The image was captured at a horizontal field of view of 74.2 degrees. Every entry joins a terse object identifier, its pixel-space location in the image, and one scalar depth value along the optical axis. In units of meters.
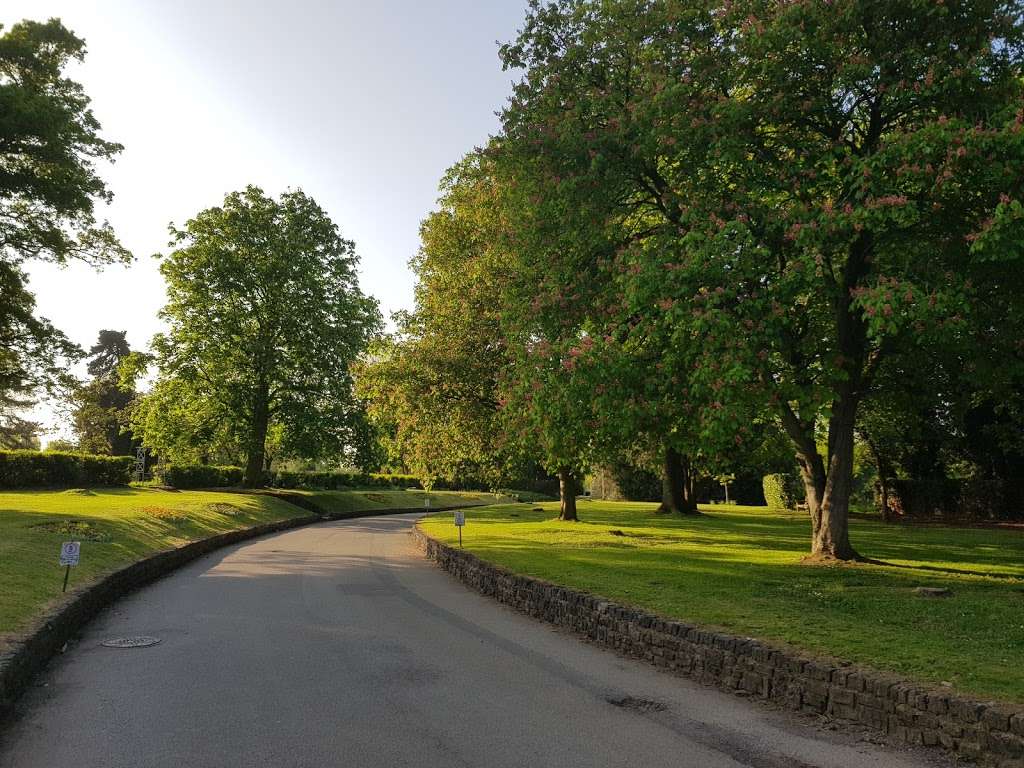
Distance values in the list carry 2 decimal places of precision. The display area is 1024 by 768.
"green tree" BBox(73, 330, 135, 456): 53.59
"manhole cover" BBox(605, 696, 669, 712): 6.64
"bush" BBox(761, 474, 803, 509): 44.25
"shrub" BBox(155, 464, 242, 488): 41.44
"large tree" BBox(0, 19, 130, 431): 21.55
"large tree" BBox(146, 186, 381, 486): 35.75
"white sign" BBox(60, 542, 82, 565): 10.19
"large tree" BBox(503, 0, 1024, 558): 10.62
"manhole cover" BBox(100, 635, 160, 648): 8.91
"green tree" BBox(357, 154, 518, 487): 26.66
